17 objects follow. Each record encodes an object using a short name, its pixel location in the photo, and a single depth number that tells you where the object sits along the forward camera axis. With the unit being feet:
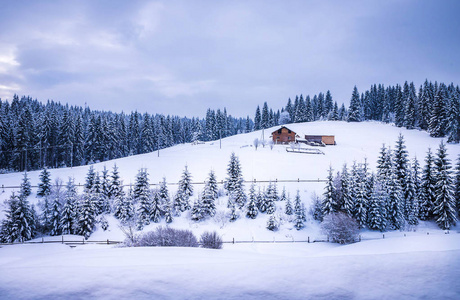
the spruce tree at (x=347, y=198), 106.30
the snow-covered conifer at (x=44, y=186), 126.72
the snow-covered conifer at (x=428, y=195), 111.45
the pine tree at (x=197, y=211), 111.86
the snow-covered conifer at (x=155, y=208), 112.27
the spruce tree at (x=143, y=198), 109.29
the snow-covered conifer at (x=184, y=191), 118.52
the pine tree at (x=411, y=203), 107.86
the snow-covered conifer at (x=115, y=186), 123.13
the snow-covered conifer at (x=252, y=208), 113.60
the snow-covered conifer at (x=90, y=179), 125.48
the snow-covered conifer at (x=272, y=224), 104.06
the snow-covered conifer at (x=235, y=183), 121.80
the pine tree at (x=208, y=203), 114.32
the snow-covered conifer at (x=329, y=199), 106.93
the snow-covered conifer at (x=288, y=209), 113.09
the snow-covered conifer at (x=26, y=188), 123.34
